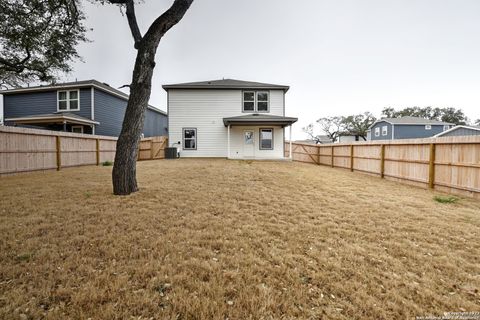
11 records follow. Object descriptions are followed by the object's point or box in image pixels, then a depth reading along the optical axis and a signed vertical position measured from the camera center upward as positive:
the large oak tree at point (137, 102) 5.45 +1.30
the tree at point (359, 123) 42.62 +5.99
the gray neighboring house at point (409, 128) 27.19 +3.29
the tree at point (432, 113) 45.69 +8.91
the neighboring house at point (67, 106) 16.31 +3.69
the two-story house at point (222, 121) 15.98 +2.34
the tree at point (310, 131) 50.78 +5.18
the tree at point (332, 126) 45.72 +5.92
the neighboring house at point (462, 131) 19.47 +2.13
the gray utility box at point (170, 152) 15.32 -0.04
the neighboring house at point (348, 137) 41.28 +3.04
